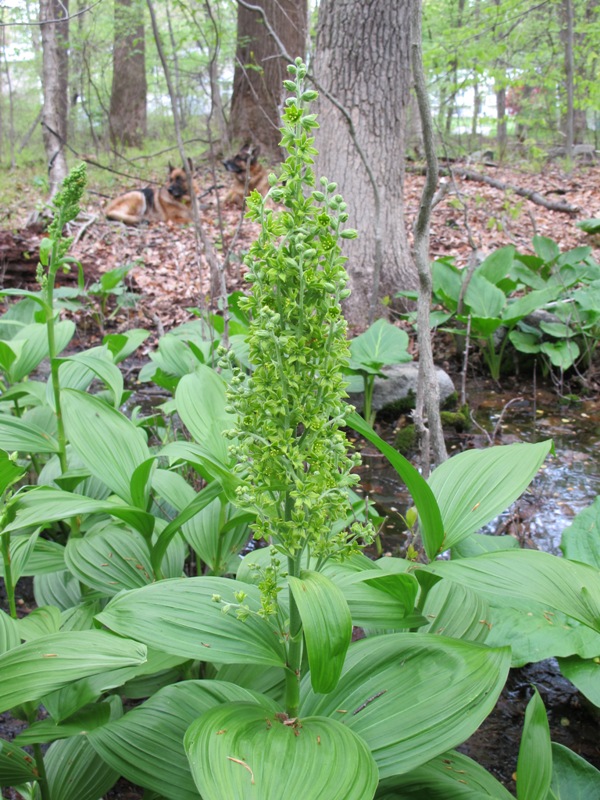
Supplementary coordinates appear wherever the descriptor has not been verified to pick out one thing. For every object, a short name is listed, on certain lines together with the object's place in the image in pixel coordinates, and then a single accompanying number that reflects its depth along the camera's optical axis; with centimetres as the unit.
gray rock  473
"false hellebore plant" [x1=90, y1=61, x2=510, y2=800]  116
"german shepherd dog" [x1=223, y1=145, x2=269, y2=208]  906
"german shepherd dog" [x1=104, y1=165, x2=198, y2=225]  896
